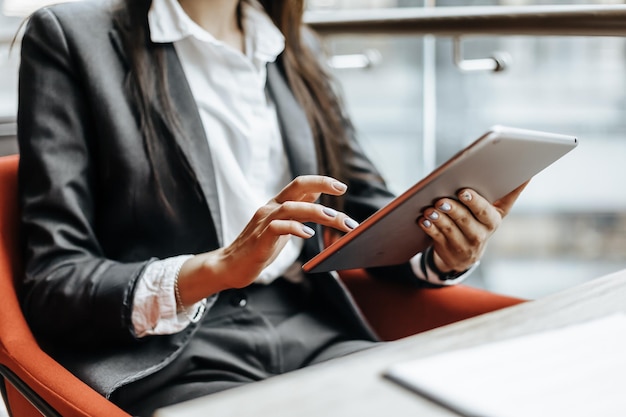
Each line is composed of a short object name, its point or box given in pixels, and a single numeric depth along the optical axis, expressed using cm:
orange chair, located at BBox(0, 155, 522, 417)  102
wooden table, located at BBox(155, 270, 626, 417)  59
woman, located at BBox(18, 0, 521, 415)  114
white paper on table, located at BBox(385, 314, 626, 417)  61
